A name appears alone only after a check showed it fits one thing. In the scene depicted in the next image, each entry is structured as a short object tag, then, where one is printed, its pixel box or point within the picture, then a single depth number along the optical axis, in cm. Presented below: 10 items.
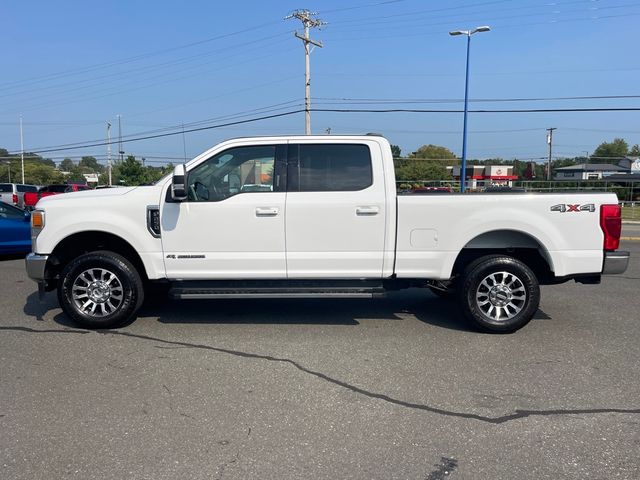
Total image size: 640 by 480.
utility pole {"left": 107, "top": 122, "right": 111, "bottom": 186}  6629
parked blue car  1126
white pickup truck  565
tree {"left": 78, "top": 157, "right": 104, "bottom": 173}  13612
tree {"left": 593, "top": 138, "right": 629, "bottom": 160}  13612
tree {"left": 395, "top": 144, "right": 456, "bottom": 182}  9428
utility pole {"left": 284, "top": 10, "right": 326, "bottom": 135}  3028
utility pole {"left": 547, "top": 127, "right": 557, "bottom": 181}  7888
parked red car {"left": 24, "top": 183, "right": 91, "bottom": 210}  2645
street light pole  2833
